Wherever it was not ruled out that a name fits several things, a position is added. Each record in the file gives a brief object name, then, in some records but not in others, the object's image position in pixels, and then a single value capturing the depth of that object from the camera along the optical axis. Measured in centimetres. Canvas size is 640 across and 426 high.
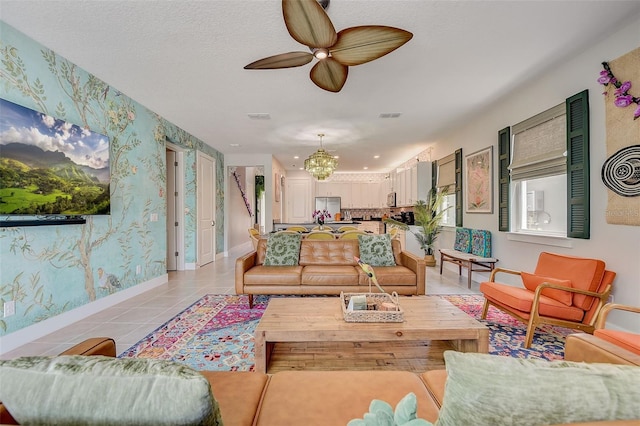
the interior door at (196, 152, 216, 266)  598
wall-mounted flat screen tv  228
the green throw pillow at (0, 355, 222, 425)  57
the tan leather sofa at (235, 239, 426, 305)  328
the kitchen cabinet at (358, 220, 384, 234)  943
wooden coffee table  186
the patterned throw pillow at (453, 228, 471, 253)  466
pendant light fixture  569
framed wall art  428
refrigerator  1022
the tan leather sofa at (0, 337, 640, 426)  96
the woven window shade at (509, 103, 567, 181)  307
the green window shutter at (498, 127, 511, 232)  388
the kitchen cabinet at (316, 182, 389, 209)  1048
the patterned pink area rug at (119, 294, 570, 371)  221
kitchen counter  659
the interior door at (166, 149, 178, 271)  568
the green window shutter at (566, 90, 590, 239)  273
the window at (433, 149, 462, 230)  517
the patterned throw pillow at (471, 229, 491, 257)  423
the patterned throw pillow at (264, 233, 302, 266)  367
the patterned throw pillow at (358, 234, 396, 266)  367
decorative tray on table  197
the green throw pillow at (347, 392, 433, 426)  55
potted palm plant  566
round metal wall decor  229
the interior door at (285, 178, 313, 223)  1024
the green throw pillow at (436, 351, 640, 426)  60
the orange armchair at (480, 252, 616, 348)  229
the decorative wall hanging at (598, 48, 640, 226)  230
